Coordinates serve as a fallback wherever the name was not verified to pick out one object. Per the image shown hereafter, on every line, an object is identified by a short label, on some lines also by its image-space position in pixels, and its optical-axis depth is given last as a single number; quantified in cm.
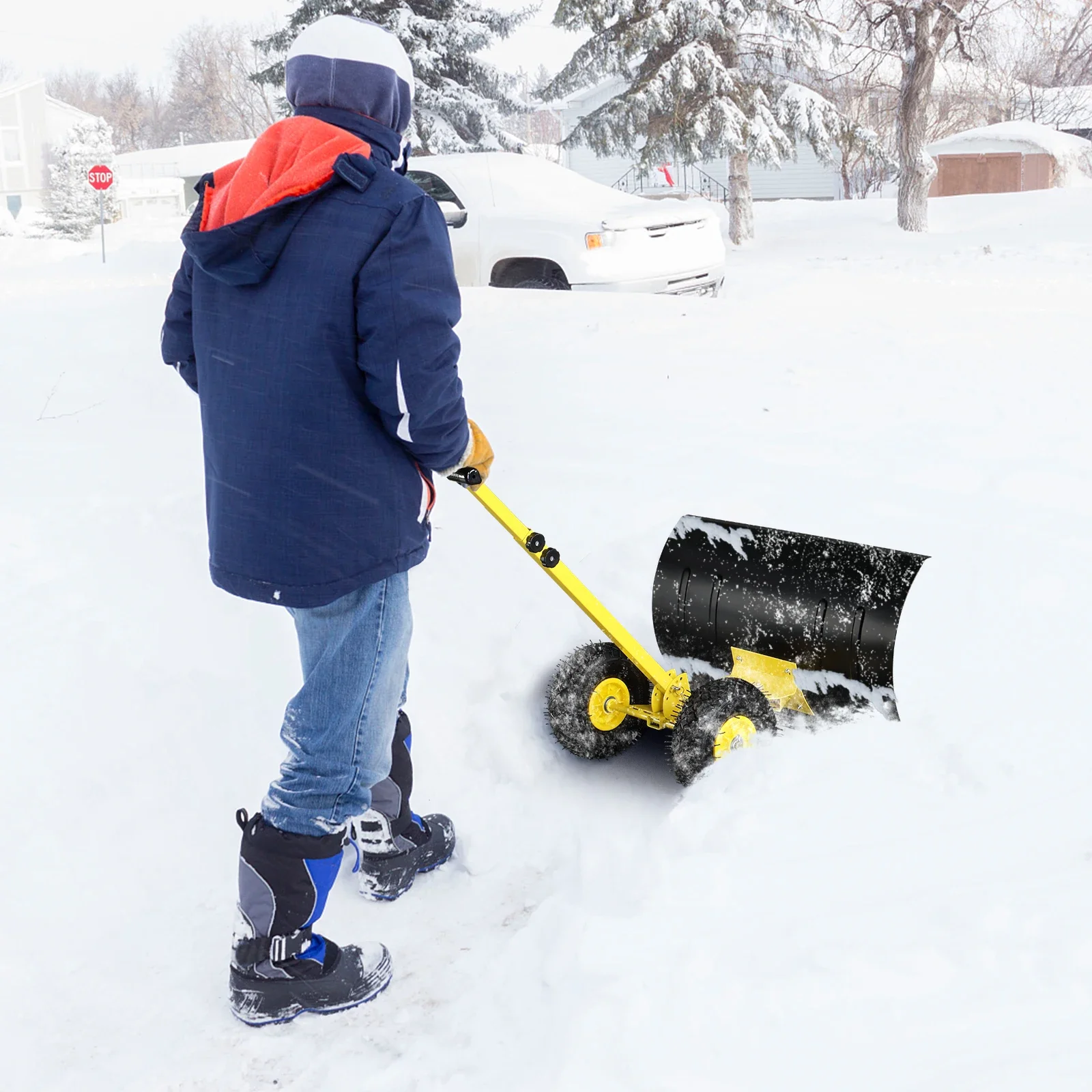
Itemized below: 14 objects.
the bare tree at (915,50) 1772
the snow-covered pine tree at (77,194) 3709
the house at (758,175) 4112
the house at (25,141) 5788
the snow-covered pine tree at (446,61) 1909
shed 2831
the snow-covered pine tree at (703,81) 1845
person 211
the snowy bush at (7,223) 3631
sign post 2069
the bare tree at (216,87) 7231
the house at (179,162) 5091
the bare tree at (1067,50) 3497
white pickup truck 858
